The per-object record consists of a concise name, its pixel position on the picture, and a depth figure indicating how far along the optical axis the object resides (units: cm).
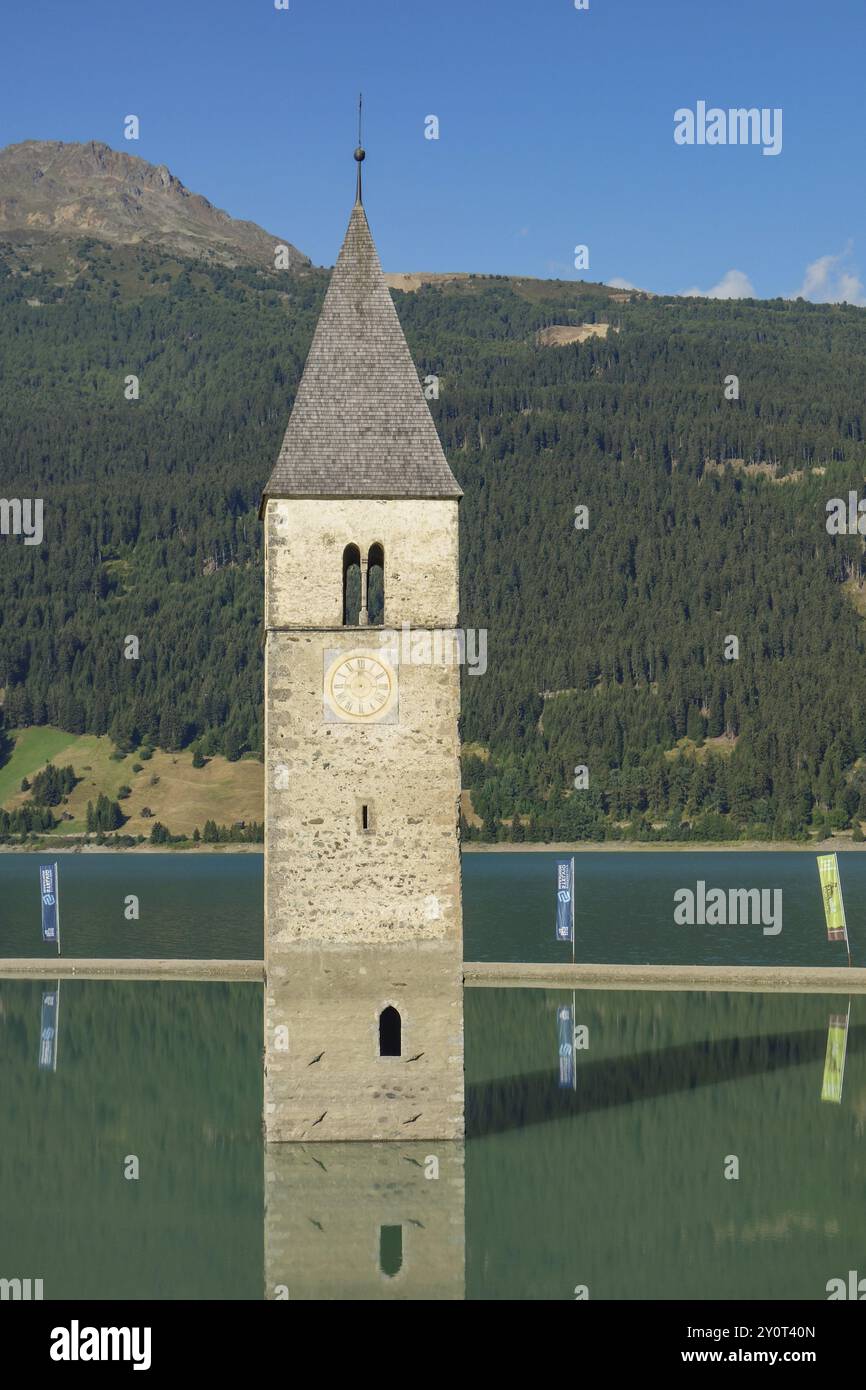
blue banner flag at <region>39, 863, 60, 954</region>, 7894
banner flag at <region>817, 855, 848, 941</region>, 7169
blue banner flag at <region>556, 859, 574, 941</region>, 7856
